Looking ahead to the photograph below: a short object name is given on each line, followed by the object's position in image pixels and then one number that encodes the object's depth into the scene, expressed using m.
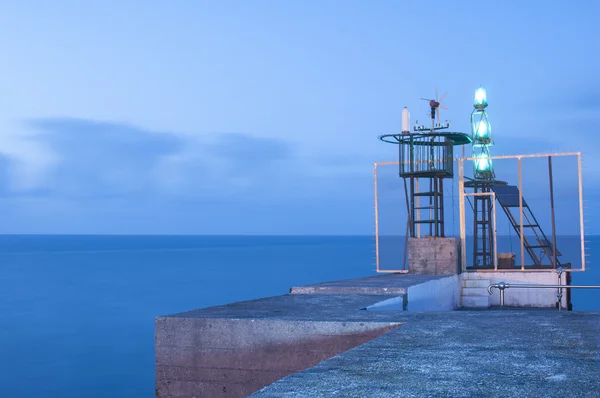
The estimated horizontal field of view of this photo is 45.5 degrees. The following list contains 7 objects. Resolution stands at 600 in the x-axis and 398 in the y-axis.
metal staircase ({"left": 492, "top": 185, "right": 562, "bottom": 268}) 19.16
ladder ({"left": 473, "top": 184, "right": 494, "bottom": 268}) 19.24
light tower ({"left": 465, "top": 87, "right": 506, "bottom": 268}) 20.53
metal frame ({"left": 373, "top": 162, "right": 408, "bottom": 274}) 16.41
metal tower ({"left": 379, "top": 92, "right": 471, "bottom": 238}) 15.24
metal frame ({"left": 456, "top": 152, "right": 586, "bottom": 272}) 14.96
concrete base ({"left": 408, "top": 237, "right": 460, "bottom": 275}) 14.41
